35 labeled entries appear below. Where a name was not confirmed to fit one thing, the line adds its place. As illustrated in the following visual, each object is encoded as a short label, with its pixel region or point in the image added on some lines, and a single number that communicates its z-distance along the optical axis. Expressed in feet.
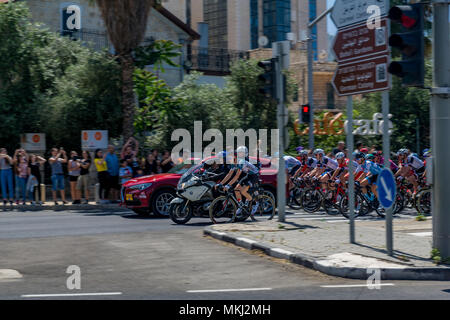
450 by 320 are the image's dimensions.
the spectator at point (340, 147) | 72.18
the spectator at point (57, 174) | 66.03
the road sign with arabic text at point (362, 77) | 33.37
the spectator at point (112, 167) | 68.18
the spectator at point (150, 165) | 69.39
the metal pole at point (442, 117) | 29.84
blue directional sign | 31.09
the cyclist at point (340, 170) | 59.36
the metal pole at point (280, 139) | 45.83
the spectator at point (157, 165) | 69.77
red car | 55.06
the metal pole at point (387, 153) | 31.50
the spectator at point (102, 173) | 67.41
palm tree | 73.10
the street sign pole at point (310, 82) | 79.18
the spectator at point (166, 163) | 69.67
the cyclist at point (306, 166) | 65.23
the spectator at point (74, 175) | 66.59
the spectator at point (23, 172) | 65.46
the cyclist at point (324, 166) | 61.05
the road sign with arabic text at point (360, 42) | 33.42
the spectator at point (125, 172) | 67.26
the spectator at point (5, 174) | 64.85
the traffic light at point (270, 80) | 46.21
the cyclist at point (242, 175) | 49.01
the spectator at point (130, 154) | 68.54
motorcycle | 49.08
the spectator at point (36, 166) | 66.20
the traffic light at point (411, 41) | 29.53
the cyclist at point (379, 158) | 58.63
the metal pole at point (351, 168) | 35.86
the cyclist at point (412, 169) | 58.90
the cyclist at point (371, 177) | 55.47
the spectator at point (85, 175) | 67.05
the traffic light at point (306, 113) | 72.84
